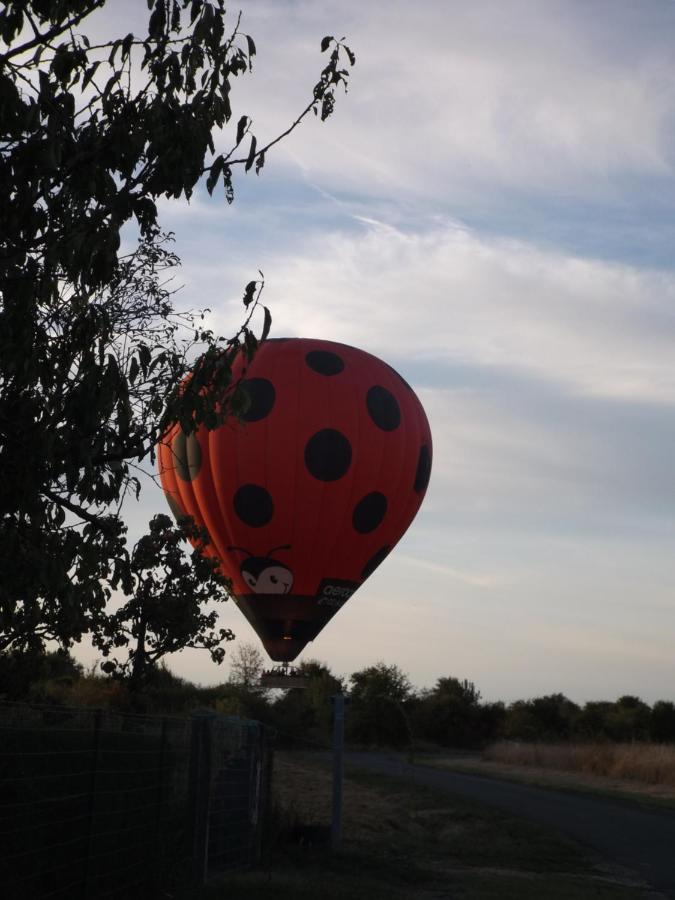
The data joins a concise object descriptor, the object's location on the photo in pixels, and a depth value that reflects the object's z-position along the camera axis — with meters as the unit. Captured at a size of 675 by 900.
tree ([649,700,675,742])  70.12
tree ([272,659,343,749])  45.97
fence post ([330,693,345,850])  15.26
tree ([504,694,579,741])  66.50
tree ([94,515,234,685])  19.80
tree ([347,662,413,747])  56.93
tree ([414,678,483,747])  67.62
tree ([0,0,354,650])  6.88
